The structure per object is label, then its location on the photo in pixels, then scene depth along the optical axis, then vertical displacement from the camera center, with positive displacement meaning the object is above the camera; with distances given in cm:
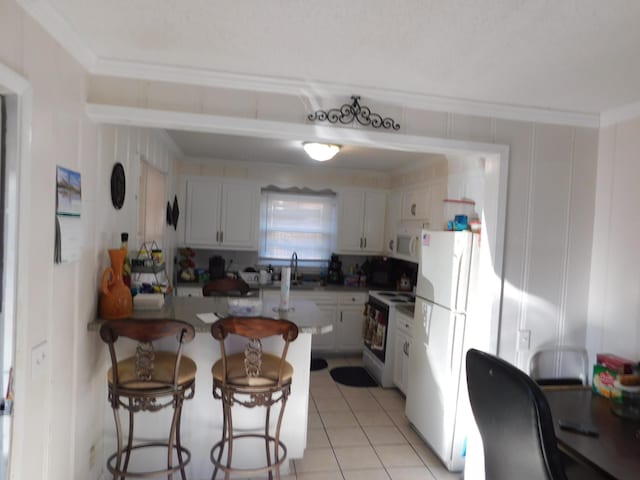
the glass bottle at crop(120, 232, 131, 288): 238 -27
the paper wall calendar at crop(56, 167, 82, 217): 166 +12
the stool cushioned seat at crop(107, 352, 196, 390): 206 -80
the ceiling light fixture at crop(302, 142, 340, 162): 323 +66
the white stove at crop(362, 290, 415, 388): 402 -103
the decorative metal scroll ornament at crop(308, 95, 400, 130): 215 +63
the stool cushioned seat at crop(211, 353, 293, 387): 216 -81
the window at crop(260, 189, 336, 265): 517 +6
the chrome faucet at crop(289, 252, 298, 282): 516 -46
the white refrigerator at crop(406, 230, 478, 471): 270 -78
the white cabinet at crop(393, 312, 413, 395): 372 -112
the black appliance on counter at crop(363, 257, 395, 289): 508 -51
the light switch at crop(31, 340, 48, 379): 149 -54
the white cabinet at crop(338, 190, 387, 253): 504 +15
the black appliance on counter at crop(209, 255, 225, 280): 471 -49
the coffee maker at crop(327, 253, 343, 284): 509 -52
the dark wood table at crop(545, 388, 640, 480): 145 -80
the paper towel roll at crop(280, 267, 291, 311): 272 -41
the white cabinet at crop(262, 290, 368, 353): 473 -105
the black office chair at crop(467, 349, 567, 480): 136 -67
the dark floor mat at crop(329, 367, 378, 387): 417 -156
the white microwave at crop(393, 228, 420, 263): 415 -11
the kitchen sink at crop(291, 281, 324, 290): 473 -67
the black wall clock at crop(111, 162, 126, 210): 233 +22
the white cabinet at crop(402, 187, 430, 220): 399 +33
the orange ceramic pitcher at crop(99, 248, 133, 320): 223 -40
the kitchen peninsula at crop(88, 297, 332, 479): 241 -113
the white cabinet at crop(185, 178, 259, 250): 466 +14
